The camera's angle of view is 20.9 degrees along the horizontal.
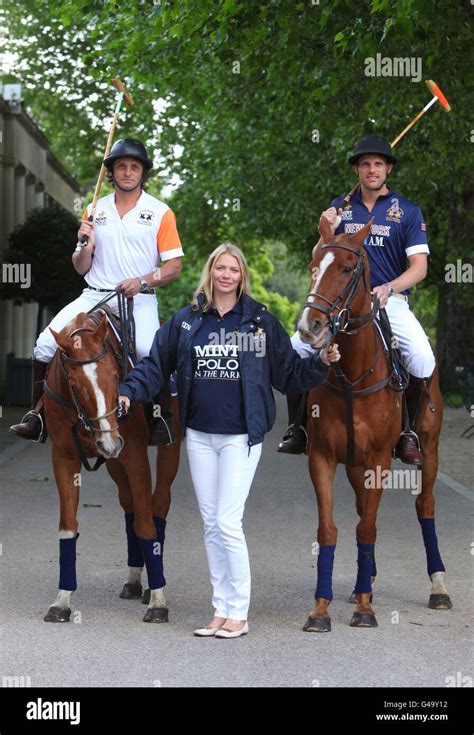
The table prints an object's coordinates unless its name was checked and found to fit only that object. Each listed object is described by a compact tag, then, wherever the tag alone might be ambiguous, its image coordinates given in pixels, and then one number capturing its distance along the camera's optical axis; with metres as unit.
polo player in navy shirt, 8.16
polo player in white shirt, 8.19
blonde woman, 7.37
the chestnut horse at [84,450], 7.43
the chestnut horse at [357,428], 7.52
